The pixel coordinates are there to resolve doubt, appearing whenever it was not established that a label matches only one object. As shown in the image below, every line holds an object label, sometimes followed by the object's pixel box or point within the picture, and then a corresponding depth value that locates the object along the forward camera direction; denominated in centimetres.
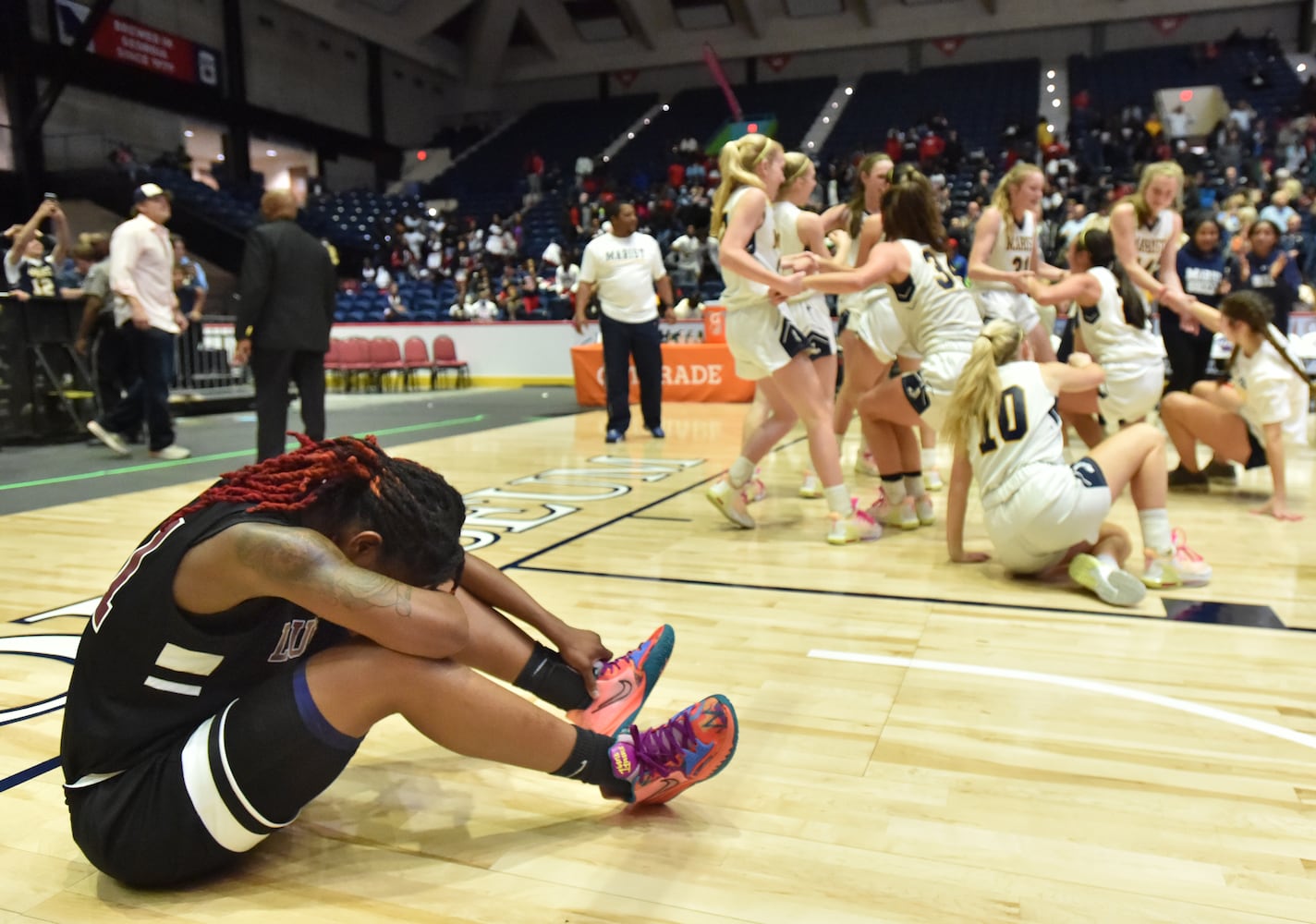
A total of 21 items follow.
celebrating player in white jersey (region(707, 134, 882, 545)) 363
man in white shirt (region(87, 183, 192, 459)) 595
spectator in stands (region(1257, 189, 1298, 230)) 1221
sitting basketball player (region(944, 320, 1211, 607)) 292
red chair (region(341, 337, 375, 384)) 1385
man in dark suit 480
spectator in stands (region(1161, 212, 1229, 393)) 510
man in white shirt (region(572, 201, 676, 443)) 698
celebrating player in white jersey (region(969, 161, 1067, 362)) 473
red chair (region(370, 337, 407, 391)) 1383
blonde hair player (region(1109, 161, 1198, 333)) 500
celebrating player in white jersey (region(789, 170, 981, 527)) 376
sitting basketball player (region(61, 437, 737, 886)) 136
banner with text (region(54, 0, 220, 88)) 1725
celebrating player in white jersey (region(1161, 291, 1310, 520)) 413
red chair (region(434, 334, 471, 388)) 1424
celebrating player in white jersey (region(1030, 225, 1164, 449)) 436
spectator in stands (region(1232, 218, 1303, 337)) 560
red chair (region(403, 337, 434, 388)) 1390
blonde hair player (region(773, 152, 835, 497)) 410
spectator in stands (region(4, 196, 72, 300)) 712
